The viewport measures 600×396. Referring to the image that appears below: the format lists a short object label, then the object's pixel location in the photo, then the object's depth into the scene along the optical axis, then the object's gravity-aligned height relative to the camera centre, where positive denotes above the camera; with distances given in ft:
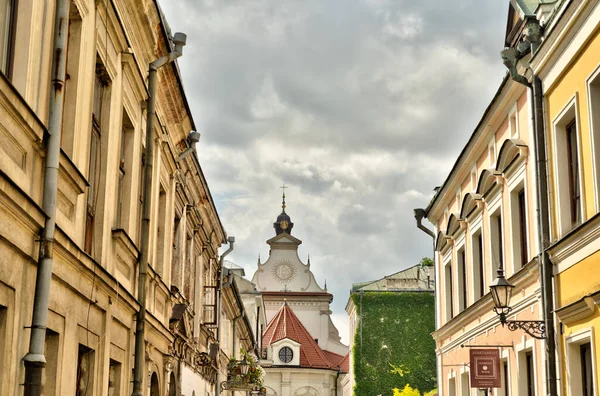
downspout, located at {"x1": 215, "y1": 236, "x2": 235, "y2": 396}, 89.30 +13.55
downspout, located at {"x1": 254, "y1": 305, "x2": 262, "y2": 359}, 202.28 +25.92
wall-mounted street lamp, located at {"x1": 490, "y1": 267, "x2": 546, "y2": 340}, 45.93 +6.91
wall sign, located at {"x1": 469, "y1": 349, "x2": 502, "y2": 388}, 56.08 +4.19
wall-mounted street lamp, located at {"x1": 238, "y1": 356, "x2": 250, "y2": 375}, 99.35 +7.40
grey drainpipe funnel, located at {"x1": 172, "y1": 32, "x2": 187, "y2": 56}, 47.83 +19.94
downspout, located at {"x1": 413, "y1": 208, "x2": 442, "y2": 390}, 87.83 +19.85
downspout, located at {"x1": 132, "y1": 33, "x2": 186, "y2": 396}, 44.80 +10.53
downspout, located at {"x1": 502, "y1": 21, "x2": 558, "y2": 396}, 45.06 +10.93
